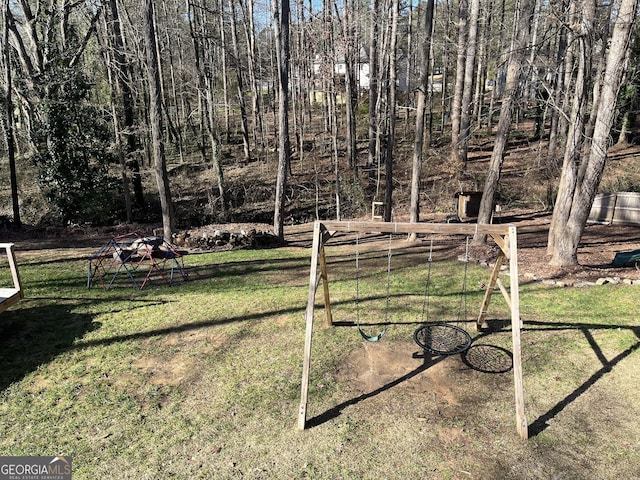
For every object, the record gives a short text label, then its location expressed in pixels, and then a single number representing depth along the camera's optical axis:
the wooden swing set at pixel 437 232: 4.11
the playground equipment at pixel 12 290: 5.63
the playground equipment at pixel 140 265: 8.49
